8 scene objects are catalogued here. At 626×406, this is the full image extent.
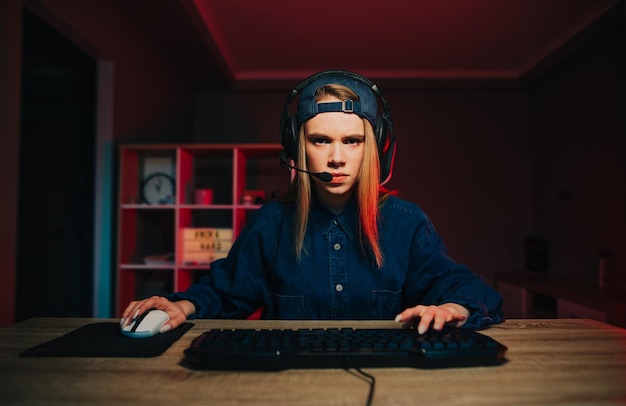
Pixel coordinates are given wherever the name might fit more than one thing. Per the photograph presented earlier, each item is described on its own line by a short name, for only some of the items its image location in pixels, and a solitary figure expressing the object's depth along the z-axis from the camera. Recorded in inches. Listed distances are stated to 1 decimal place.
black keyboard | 24.0
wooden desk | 19.8
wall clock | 113.3
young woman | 42.8
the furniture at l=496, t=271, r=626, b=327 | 105.0
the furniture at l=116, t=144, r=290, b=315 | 108.8
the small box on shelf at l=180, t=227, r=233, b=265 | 112.9
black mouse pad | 26.7
